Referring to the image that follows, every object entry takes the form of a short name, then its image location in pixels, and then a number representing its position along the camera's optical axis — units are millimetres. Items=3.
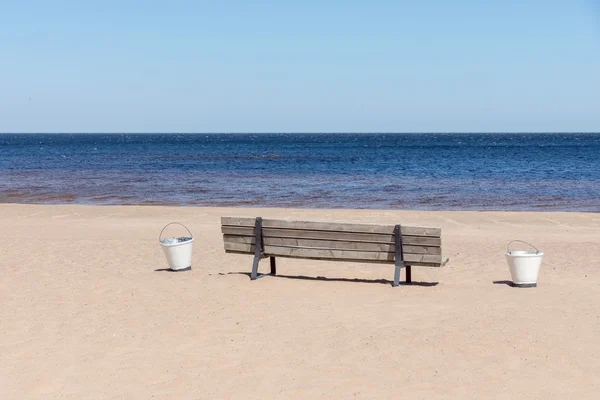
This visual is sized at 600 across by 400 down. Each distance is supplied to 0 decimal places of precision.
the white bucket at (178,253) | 9641
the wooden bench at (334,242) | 8352
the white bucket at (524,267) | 8516
